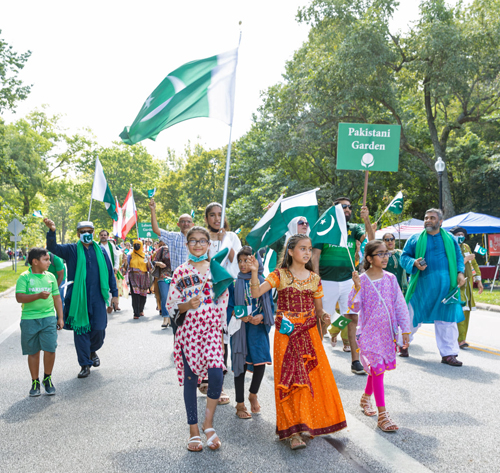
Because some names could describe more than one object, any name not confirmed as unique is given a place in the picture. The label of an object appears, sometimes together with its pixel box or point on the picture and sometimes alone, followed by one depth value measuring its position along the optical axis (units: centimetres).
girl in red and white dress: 397
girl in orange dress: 392
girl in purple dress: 454
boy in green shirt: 549
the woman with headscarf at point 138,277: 1230
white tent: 2168
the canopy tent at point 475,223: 1988
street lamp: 1873
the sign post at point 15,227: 2812
